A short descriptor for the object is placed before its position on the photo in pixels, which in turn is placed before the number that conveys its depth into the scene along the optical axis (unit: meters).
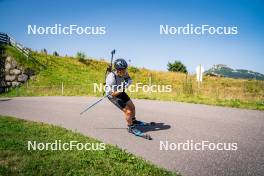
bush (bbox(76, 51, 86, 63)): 47.43
